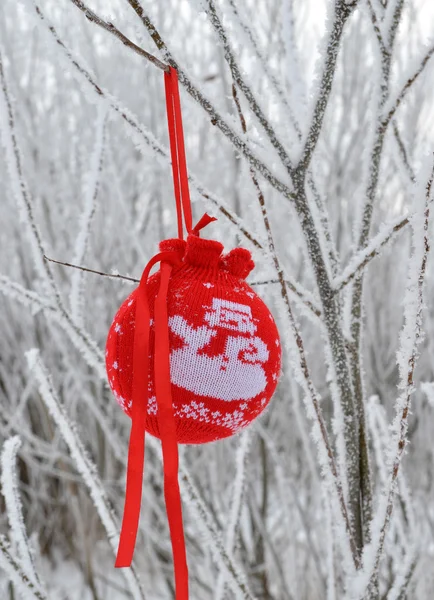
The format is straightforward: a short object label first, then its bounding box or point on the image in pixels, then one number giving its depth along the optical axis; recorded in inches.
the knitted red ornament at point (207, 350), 20.3
